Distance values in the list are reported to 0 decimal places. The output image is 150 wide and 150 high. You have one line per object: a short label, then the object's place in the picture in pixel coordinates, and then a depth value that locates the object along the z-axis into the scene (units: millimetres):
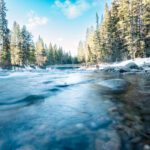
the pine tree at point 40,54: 74688
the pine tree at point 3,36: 42169
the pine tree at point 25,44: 55562
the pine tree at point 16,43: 55094
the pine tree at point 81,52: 88256
